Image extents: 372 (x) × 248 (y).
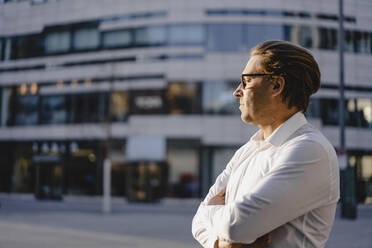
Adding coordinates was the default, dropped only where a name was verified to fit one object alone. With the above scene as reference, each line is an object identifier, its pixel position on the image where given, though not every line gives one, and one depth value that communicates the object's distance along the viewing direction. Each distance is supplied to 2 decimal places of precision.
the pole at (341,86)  17.25
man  1.45
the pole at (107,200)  19.45
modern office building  25.98
